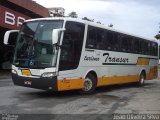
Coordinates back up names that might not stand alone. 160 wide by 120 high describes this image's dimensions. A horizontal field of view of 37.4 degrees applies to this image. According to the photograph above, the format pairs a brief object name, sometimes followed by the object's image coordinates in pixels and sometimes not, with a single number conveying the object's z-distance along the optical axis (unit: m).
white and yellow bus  8.47
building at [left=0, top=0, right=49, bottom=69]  17.42
